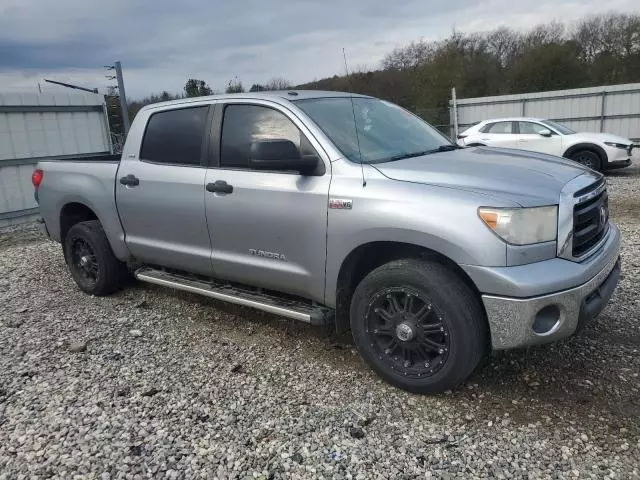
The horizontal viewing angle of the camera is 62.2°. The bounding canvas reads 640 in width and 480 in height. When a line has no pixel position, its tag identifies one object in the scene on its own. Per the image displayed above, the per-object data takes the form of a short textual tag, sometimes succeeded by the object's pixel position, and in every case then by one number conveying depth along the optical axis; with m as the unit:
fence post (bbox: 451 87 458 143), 19.98
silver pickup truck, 2.87
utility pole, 14.04
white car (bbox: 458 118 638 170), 12.53
